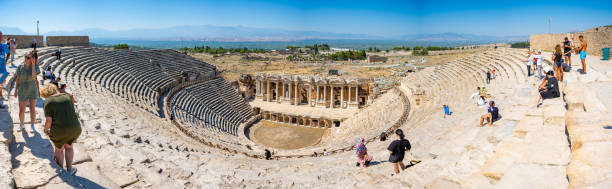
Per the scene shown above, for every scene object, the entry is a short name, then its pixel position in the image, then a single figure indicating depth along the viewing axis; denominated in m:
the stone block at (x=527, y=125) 8.59
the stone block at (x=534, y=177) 5.38
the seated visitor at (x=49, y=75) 17.18
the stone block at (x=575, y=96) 8.88
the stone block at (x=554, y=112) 8.73
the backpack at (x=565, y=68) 15.72
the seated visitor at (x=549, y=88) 11.34
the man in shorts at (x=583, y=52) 14.16
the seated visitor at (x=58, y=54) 23.98
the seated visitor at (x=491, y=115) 11.16
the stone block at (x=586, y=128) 6.09
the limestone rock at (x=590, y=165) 4.63
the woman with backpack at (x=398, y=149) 8.08
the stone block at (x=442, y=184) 6.27
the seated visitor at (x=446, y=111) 16.56
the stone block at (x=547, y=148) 6.32
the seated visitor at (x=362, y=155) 10.11
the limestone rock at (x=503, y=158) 6.37
